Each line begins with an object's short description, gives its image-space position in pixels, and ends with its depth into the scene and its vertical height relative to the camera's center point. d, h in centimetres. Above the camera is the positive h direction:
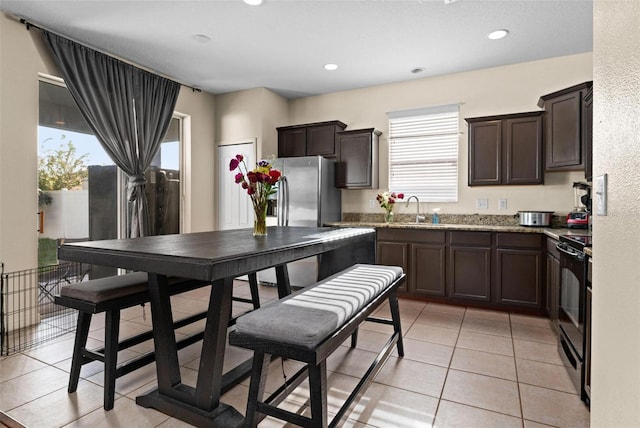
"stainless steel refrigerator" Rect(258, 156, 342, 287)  438 +16
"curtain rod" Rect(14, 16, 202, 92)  306 +173
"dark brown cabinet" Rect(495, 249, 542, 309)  343 -69
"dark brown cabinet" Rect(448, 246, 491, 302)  365 -68
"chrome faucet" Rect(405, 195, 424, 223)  447 +2
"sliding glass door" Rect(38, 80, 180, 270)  338 +31
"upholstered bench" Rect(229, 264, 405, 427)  136 -53
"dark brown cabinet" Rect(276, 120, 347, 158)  477 +103
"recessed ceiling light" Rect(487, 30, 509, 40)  328 +174
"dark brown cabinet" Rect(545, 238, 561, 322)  275 -61
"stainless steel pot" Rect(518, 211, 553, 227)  363 -7
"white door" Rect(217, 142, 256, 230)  498 +24
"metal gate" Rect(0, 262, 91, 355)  275 -89
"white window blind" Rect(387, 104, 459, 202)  441 +78
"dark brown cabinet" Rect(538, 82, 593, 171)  323 +83
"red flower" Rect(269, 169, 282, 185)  233 +24
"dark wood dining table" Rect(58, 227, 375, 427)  143 -33
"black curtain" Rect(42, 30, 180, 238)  343 +119
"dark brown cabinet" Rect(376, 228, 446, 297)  385 -53
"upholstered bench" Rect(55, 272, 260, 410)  185 -56
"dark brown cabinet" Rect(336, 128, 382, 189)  456 +70
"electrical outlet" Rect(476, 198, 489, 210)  418 +9
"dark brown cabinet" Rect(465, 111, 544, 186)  372 +70
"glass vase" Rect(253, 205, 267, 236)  239 -8
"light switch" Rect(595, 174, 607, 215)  96 +5
